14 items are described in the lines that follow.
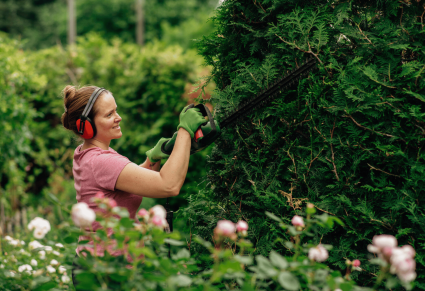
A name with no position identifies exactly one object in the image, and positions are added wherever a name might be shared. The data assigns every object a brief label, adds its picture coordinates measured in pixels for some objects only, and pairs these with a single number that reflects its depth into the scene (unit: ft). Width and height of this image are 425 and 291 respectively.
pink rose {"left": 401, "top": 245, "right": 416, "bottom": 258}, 18.94
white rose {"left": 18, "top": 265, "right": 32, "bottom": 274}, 22.64
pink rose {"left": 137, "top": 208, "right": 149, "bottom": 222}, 19.40
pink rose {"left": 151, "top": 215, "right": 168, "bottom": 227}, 19.31
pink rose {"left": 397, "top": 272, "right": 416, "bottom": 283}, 18.88
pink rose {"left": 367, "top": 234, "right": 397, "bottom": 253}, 18.95
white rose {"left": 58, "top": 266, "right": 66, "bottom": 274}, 22.30
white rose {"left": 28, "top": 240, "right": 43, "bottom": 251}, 22.21
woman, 20.81
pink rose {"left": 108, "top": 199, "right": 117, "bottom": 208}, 19.35
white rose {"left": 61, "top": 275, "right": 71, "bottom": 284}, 21.79
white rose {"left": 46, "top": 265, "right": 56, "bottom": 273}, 21.99
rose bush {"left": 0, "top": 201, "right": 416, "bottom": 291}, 19.04
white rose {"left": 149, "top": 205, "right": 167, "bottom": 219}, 19.35
